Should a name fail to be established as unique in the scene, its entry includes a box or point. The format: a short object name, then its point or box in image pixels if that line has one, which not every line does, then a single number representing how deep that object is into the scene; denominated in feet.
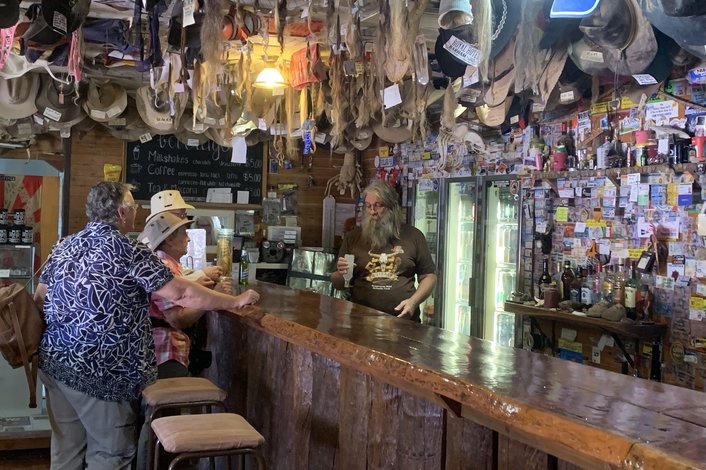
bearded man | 15.30
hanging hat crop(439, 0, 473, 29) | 9.98
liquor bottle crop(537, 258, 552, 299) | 18.67
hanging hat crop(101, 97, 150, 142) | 24.63
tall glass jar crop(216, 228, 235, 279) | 15.42
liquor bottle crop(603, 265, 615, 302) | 16.83
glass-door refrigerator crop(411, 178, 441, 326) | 24.14
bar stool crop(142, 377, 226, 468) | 10.03
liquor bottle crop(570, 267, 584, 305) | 17.75
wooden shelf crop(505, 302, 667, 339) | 15.49
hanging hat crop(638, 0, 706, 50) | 9.68
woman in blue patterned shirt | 9.63
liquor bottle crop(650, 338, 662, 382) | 15.84
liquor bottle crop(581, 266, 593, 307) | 17.48
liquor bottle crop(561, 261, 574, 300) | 18.16
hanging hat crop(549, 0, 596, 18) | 10.34
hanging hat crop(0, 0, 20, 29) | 10.17
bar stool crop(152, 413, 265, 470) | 7.99
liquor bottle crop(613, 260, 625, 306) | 16.35
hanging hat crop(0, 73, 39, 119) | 21.45
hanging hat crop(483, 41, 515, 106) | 13.57
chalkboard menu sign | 26.84
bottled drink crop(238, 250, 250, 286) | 16.20
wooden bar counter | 4.80
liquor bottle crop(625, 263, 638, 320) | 16.07
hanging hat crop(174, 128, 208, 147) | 26.86
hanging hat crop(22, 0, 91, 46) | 10.41
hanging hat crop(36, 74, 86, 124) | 22.20
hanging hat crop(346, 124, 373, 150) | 23.77
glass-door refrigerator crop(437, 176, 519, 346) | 21.22
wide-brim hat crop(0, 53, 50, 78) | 18.39
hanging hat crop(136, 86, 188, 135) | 23.30
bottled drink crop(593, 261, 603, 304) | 17.29
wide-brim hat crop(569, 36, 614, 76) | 12.71
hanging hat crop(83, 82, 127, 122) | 22.91
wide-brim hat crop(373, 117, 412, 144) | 22.82
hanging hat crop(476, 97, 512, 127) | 15.87
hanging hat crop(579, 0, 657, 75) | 11.37
